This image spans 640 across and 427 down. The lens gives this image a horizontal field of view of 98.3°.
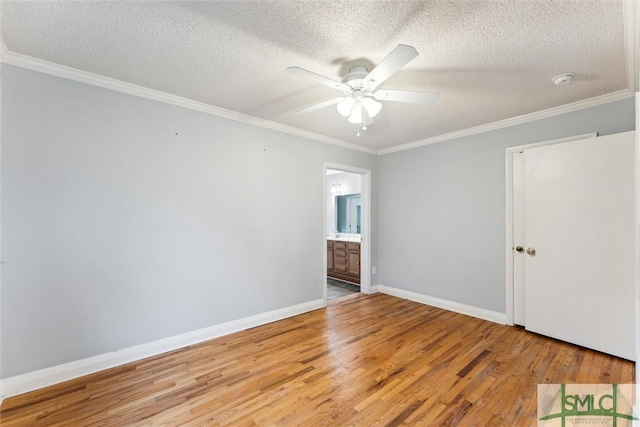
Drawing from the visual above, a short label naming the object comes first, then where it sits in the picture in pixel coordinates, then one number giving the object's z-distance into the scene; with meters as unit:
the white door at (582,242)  2.49
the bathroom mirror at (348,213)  6.03
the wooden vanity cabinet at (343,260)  5.15
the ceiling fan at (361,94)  1.78
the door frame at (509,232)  3.25
